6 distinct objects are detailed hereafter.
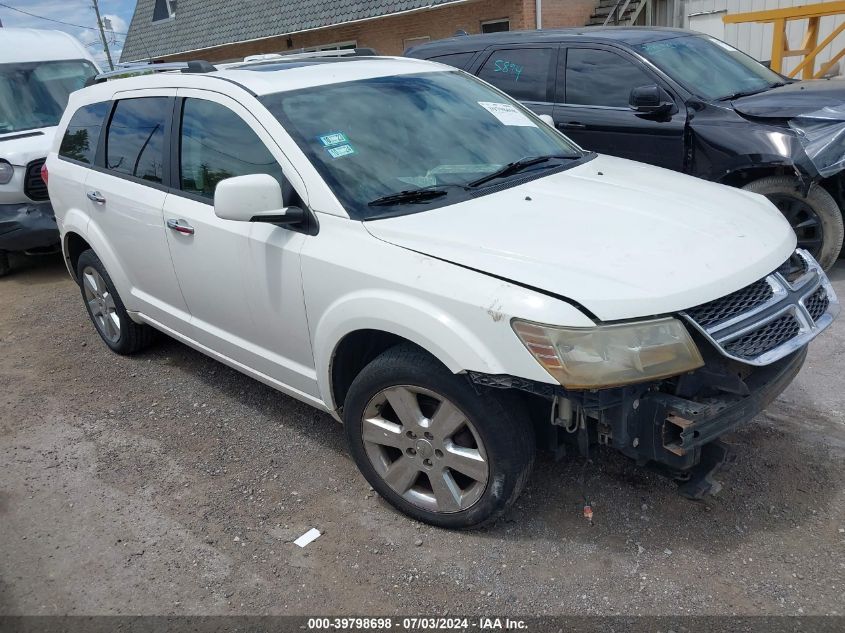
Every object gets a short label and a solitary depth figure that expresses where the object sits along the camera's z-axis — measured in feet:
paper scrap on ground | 10.03
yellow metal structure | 26.55
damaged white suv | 8.09
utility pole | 121.90
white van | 23.77
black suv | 16.78
